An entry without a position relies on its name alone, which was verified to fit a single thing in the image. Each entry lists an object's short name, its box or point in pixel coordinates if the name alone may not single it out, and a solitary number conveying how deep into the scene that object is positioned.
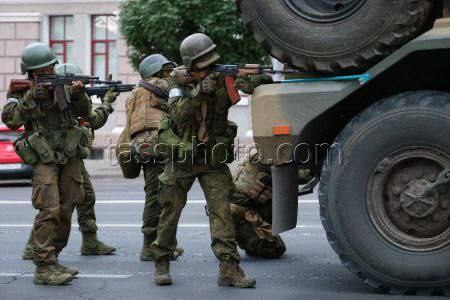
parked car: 34.93
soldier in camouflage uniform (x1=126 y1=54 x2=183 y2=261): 16.84
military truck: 12.02
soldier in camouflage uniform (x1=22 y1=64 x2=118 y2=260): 17.09
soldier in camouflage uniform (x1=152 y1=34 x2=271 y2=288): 13.64
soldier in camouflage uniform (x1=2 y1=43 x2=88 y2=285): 14.55
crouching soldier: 16.34
